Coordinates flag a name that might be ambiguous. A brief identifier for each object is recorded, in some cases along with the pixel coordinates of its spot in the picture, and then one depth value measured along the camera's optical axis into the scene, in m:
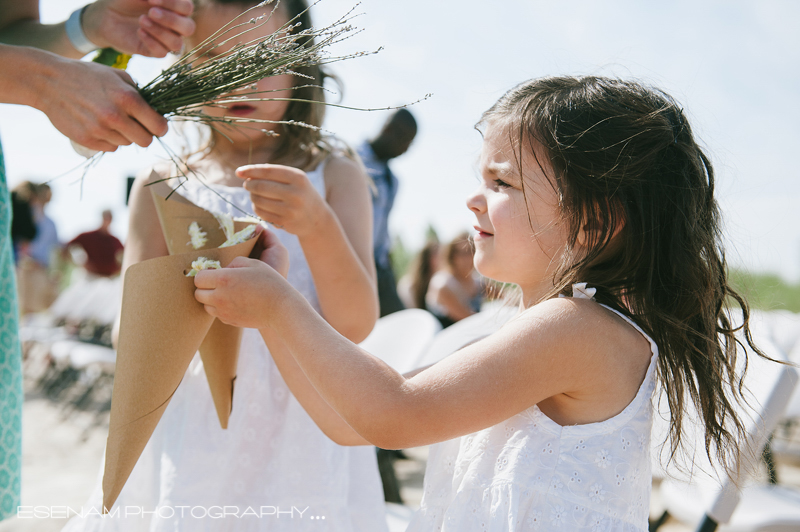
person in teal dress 1.00
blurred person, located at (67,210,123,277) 7.77
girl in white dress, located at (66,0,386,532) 1.31
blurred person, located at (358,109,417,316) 3.82
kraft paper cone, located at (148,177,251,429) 1.16
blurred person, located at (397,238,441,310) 6.88
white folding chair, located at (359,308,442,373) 2.22
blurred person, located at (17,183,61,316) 7.43
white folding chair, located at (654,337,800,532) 1.68
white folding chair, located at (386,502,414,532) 1.76
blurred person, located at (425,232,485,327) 5.95
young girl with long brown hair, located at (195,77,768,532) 0.97
